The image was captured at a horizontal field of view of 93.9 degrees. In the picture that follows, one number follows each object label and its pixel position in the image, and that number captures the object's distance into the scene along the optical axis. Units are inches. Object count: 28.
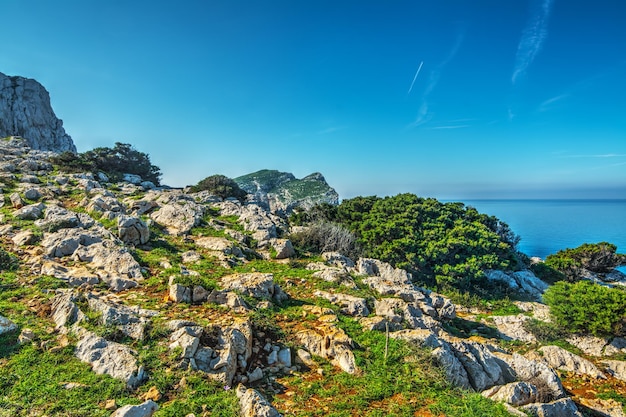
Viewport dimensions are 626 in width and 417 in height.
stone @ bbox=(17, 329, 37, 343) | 247.9
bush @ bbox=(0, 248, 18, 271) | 384.3
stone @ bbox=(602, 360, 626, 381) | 465.5
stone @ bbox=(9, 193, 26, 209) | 631.6
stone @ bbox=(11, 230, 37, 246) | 467.5
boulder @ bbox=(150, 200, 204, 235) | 694.6
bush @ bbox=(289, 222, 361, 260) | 760.3
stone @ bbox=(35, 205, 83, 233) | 525.0
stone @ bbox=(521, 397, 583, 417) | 252.4
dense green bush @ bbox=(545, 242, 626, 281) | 1129.2
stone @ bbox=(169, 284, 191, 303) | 359.6
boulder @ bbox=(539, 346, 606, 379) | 455.5
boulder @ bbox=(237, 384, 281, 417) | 198.5
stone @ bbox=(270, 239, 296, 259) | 635.5
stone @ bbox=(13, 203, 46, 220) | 568.5
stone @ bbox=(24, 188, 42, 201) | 684.3
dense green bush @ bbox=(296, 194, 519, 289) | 876.6
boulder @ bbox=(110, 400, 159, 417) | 184.9
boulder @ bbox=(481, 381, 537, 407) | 265.1
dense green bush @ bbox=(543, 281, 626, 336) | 530.6
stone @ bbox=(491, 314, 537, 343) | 586.9
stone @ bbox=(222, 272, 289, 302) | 402.3
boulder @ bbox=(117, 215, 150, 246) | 545.3
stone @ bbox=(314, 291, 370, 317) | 412.2
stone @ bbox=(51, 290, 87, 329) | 278.7
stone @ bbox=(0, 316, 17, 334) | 255.8
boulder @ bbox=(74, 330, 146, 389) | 224.8
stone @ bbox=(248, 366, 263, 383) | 259.1
